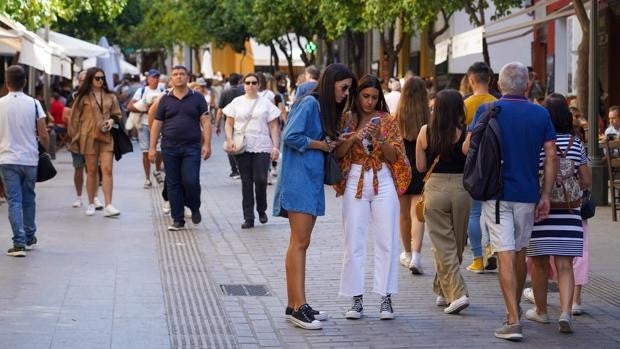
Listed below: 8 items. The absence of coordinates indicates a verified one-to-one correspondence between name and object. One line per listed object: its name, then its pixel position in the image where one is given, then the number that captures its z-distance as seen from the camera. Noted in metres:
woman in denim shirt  11.90
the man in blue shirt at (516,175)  11.47
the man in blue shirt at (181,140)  19.73
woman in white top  20.61
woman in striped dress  11.91
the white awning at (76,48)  45.25
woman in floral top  12.16
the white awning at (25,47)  27.17
